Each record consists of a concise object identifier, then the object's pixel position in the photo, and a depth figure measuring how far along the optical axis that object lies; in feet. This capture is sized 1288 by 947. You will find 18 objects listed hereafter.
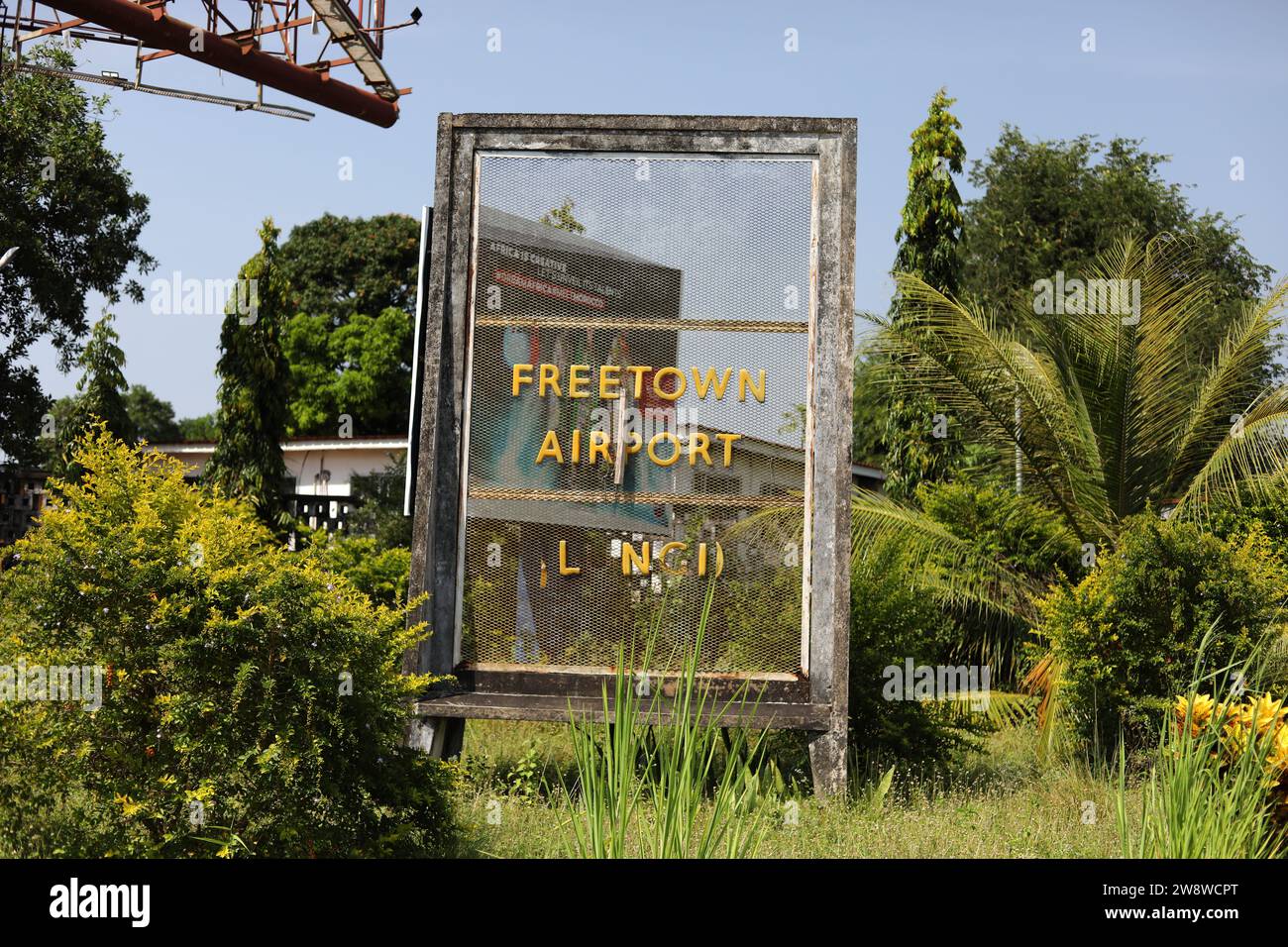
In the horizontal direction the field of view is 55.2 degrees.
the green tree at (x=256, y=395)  64.34
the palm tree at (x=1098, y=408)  35.01
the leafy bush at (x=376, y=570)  35.12
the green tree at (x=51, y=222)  88.22
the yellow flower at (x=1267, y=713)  17.29
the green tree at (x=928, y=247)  60.39
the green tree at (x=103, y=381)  87.76
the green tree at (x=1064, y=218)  106.52
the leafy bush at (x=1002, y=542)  38.24
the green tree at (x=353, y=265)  138.72
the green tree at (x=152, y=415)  180.14
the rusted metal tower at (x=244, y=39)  56.13
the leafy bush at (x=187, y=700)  15.44
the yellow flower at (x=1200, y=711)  19.01
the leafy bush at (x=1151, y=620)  26.50
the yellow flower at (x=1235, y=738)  17.08
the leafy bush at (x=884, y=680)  26.63
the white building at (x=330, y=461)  84.23
